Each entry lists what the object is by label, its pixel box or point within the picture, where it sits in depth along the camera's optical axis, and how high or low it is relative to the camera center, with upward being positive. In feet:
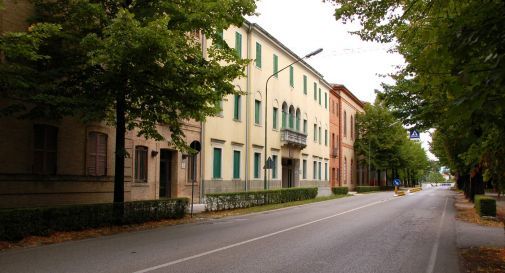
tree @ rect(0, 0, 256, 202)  39.93 +9.02
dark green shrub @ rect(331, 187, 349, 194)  149.28 -7.62
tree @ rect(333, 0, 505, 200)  13.38 +3.58
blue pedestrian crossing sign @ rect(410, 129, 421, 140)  63.06 +4.57
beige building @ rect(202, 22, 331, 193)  96.22 +9.21
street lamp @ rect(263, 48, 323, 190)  97.33 +22.54
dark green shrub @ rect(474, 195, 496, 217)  66.18 -5.47
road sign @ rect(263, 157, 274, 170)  91.15 +0.17
